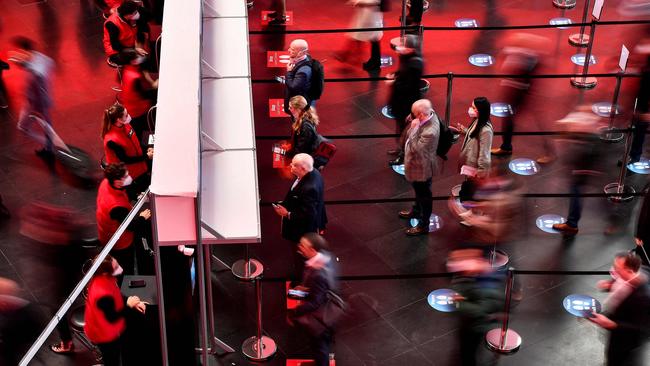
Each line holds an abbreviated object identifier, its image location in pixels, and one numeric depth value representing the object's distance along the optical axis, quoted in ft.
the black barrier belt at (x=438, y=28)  42.76
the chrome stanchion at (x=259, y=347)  30.42
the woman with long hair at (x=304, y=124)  34.22
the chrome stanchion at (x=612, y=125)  40.04
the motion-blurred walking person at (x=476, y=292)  27.25
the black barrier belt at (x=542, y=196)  33.19
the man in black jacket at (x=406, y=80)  37.06
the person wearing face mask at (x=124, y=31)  39.40
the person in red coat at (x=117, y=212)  29.30
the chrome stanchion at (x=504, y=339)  30.40
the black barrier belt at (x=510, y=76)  38.27
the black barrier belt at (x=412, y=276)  29.27
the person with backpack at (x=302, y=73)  37.19
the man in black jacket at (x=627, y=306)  25.86
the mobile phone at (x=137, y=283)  27.66
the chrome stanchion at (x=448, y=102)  37.99
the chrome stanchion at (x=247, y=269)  33.76
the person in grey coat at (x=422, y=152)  33.35
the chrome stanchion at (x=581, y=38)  48.37
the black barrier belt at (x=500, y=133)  37.55
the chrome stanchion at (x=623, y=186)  36.81
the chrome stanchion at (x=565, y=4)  52.80
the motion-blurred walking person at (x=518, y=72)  38.52
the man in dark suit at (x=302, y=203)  30.32
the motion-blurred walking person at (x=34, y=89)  36.88
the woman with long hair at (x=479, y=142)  33.14
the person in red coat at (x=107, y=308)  25.91
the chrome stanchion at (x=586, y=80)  44.55
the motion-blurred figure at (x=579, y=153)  33.12
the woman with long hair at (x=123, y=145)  32.40
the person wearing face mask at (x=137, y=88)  36.45
